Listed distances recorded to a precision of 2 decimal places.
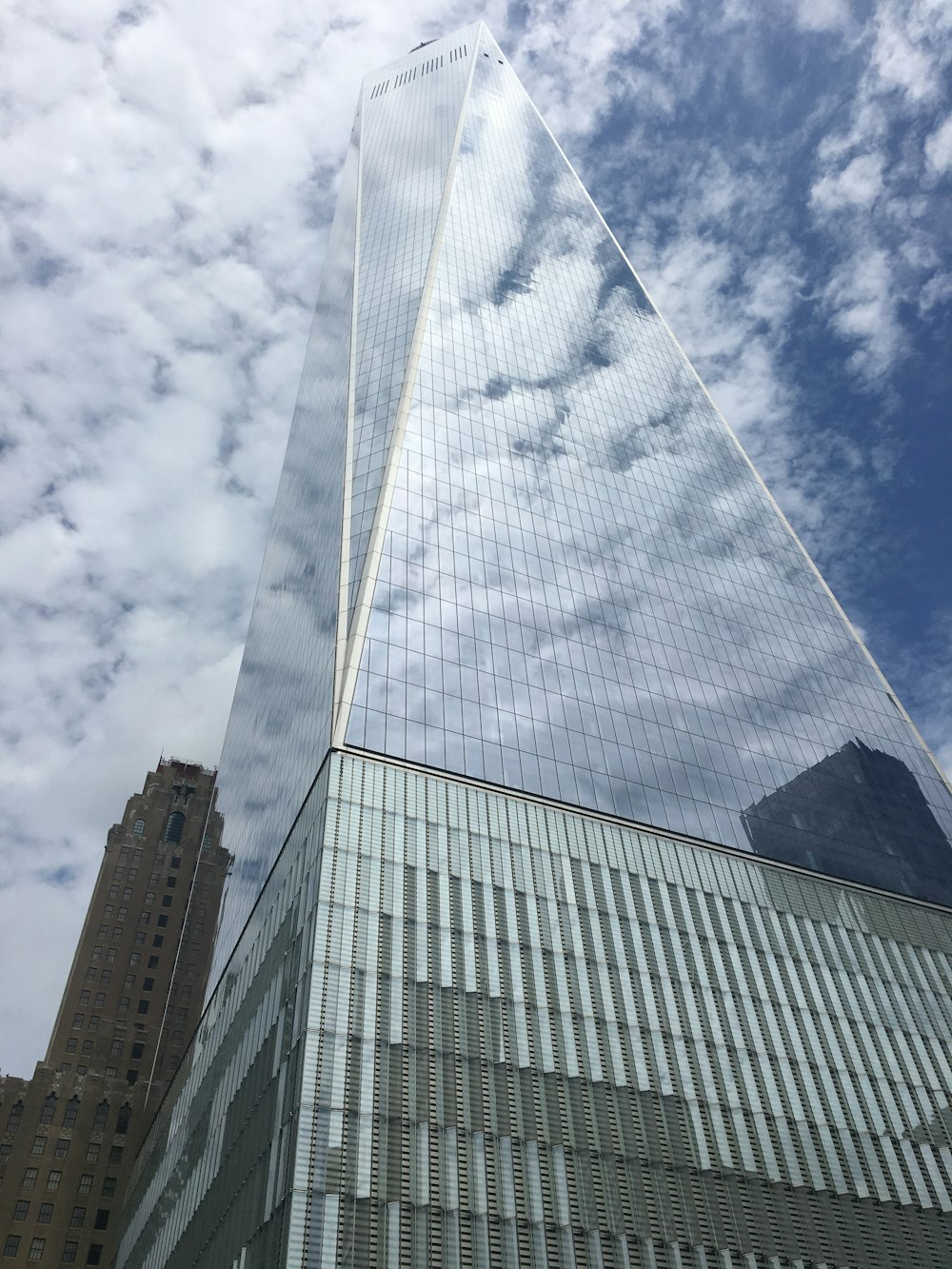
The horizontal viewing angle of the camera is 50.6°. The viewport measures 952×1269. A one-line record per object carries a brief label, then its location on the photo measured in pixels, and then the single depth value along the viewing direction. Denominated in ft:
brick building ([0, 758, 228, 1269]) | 295.89
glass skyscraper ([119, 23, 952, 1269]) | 130.41
